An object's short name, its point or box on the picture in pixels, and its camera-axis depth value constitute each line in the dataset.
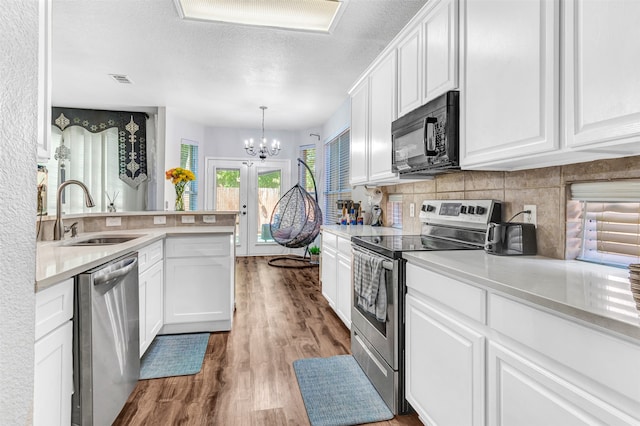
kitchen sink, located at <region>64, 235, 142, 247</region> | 2.71
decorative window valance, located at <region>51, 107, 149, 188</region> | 5.42
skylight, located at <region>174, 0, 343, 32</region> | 2.65
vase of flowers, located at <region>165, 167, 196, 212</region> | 3.89
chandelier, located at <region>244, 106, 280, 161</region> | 5.71
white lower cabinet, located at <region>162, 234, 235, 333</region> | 2.90
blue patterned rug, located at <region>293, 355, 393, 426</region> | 1.84
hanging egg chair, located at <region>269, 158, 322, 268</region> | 5.74
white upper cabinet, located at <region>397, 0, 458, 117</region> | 1.88
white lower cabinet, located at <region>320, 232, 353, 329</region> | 2.88
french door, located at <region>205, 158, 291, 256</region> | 7.05
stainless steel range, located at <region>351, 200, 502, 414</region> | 1.85
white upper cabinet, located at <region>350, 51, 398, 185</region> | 2.70
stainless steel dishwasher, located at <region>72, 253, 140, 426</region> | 1.47
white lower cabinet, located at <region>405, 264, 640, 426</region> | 0.84
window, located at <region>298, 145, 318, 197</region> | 6.87
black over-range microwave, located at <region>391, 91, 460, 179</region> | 1.89
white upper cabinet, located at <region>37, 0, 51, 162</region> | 1.32
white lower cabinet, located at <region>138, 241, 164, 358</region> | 2.36
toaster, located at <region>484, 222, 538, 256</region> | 1.72
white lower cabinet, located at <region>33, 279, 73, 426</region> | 1.22
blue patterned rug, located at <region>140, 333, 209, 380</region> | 2.32
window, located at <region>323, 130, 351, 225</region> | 5.24
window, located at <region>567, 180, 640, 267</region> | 1.35
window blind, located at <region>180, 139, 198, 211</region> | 6.31
